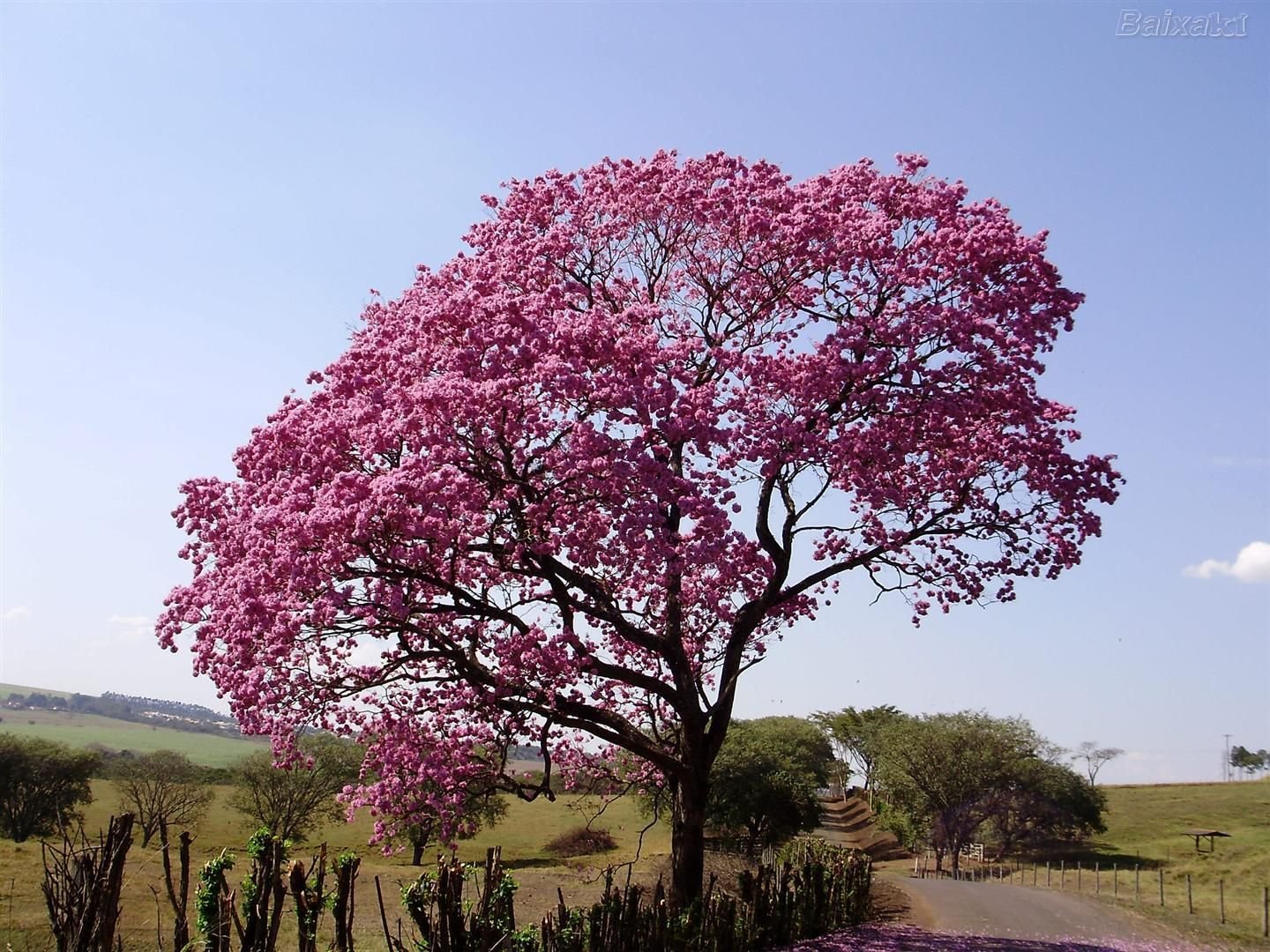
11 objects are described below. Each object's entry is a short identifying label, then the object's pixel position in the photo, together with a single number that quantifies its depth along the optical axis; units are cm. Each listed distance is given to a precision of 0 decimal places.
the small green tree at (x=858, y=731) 10644
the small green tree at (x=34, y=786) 7069
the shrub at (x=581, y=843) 7344
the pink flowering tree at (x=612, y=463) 1581
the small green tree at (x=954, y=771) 7275
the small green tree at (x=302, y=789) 6831
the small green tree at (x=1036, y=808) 7425
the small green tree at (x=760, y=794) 5638
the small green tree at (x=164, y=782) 6812
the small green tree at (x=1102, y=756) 14688
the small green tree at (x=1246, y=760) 18362
